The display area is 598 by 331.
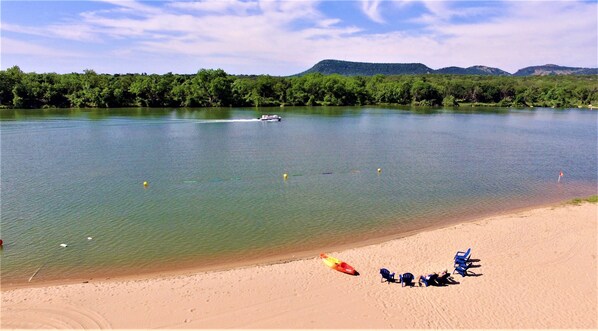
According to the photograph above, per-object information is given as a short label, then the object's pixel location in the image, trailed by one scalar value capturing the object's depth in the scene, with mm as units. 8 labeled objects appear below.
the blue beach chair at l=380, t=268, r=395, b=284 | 15039
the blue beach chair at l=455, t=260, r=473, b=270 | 15914
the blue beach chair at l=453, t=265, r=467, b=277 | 15719
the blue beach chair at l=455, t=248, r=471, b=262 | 16078
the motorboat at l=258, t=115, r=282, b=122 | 79406
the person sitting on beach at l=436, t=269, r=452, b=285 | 15055
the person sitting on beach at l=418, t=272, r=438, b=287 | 14967
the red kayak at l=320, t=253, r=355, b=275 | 15911
